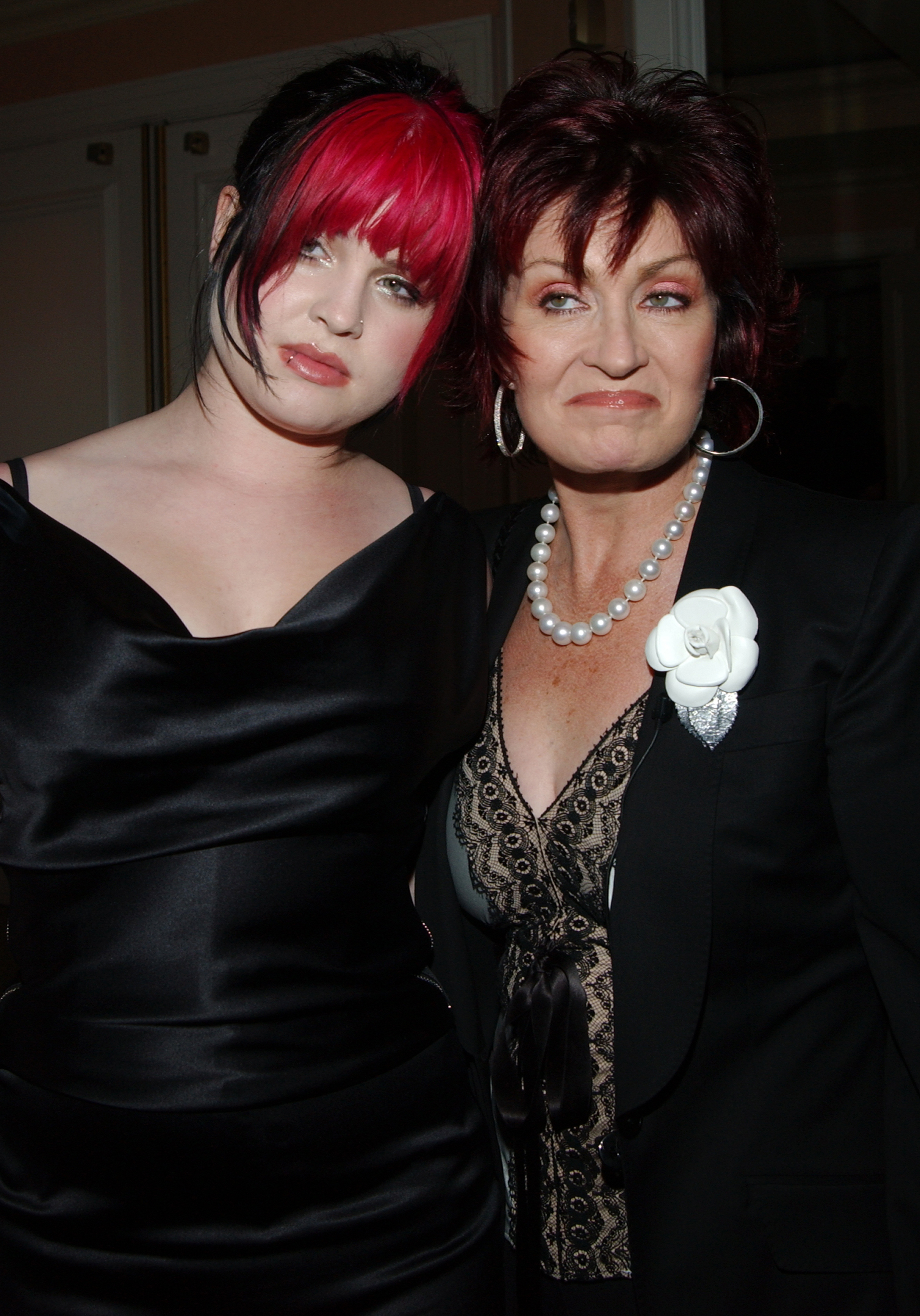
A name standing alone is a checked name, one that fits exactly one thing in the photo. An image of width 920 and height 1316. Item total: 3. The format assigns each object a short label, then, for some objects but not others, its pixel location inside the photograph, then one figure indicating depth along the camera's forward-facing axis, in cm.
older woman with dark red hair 112
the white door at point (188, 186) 369
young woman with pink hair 103
